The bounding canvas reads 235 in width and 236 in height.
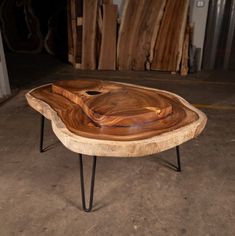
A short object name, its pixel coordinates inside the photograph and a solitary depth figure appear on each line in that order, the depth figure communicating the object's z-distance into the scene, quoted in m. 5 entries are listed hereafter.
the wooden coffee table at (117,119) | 0.98
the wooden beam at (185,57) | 3.75
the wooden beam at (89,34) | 3.86
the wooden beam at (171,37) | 3.71
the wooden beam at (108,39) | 3.91
